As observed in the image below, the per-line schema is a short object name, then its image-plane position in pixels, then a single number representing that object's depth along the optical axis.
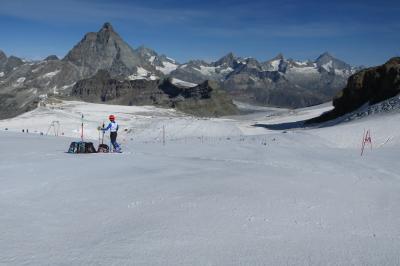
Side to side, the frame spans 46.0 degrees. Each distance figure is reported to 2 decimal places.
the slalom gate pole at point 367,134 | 29.09
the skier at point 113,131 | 19.55
